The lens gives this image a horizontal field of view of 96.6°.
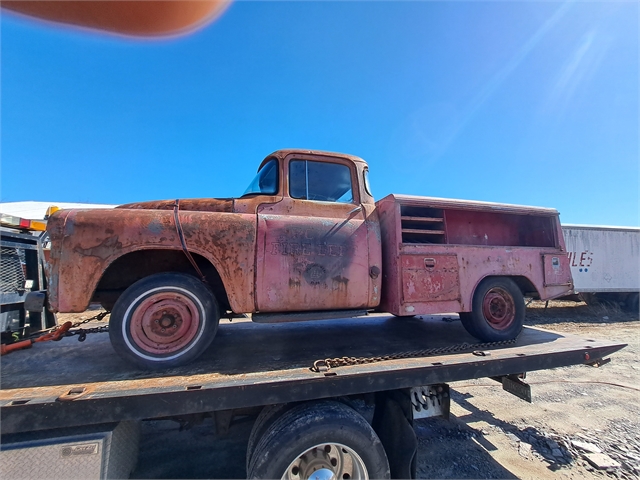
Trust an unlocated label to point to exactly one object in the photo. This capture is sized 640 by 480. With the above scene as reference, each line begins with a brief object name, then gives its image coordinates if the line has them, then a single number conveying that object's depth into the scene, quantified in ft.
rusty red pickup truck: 8.25
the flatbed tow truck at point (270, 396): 6.16
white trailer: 39.47
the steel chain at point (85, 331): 10.18
